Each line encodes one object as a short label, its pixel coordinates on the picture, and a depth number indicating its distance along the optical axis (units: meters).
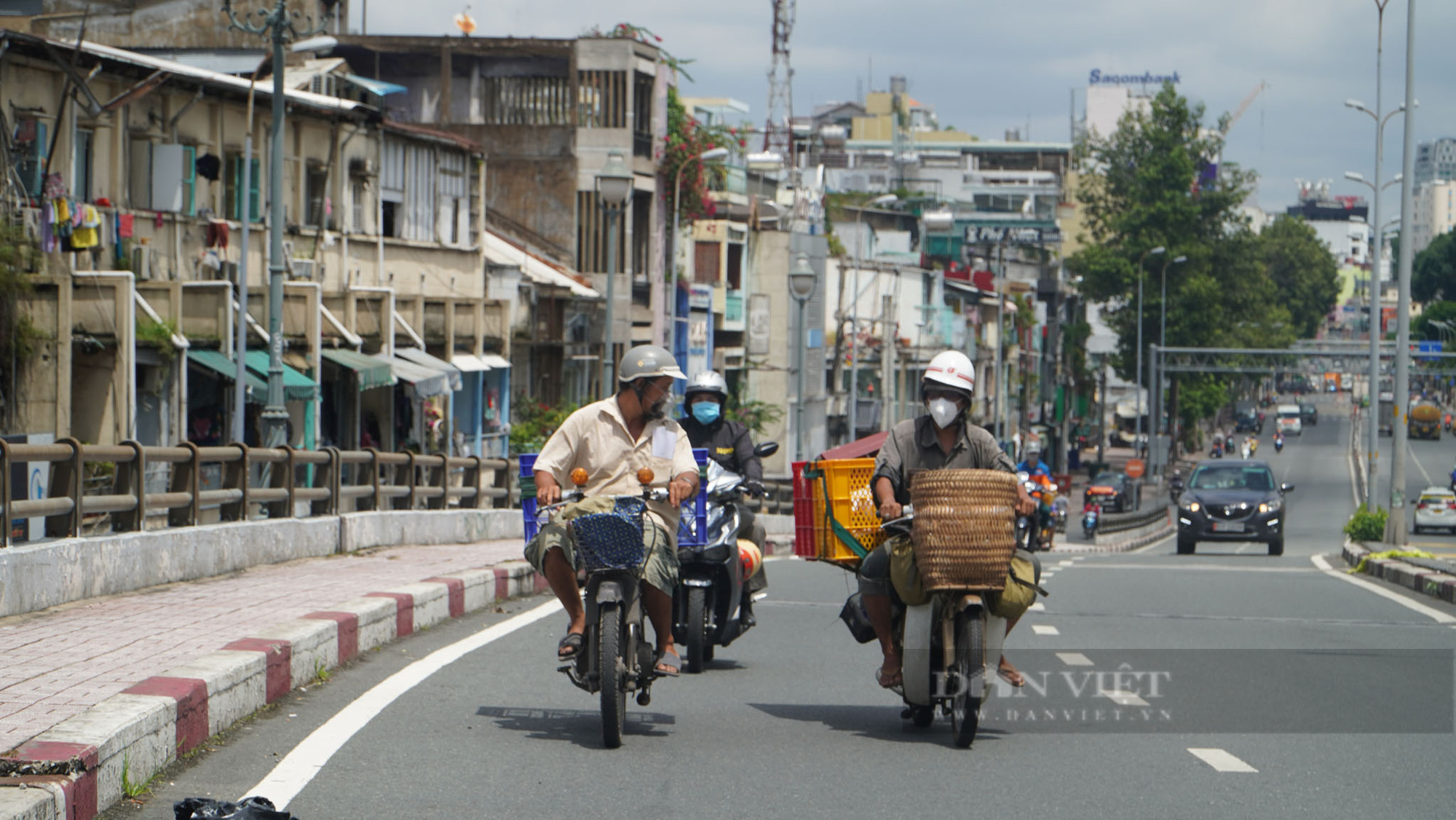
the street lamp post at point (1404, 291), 29.64
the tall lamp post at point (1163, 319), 90.09
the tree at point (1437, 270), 152.62
